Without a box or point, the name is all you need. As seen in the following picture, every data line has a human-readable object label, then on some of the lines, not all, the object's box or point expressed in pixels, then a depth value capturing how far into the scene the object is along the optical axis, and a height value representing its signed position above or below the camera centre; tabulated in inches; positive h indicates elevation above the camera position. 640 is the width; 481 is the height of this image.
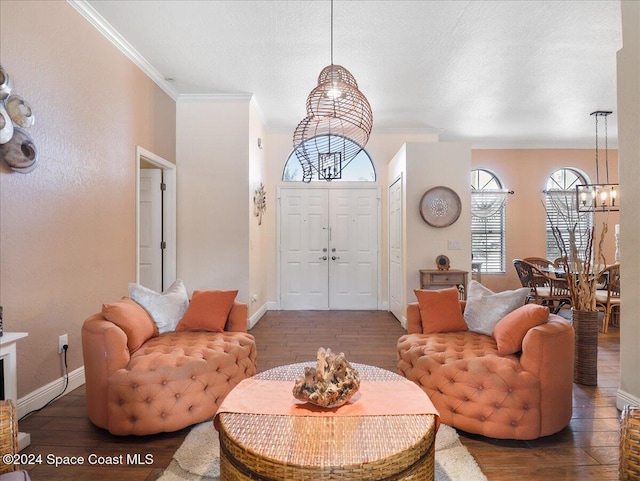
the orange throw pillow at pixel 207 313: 116.1 -22.3
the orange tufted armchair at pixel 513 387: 84.3 -33.9
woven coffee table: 50.1 -29.4
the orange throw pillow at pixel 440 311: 115.3 -22.1
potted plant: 119.7 -25.5
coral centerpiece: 63.2 -24.8
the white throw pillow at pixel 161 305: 113.6 -19.8
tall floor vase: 119.4 -33.9
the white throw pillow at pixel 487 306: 108.3 -19.4
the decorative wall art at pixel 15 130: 89.7 +28.2
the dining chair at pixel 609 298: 184.9 -28.7
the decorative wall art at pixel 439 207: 191.5 +17.8
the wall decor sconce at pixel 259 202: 207.6 +23.6
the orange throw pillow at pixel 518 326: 90.6 -21.1
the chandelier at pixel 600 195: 214.8 +27.9
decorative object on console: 189.2 -11.1
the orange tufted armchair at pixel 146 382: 85.1 -33.2
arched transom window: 249.8 +47.9
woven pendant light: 86.9 +33.1
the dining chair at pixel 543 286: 203.2 -26.1
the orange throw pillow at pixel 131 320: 95.7 -20.9
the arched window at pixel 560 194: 274.8 +34.9
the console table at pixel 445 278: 184.7 -18.5
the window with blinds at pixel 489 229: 278.2 +9.3
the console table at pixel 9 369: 81.4 -28.1
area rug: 72.9 -45.8
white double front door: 247.4 -3.6
